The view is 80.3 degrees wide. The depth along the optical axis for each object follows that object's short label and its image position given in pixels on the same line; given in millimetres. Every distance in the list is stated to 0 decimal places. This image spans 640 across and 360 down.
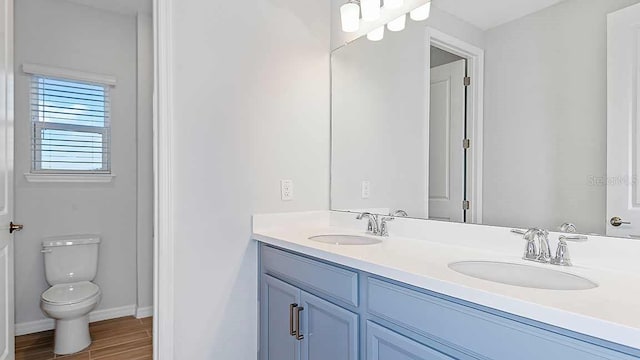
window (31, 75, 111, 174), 2748
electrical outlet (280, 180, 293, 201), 1983
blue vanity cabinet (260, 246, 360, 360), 1321
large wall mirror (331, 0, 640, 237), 1156
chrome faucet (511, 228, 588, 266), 1160
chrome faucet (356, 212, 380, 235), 1844
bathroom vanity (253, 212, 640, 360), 752
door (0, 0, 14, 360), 1689
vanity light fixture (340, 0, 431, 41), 1794
